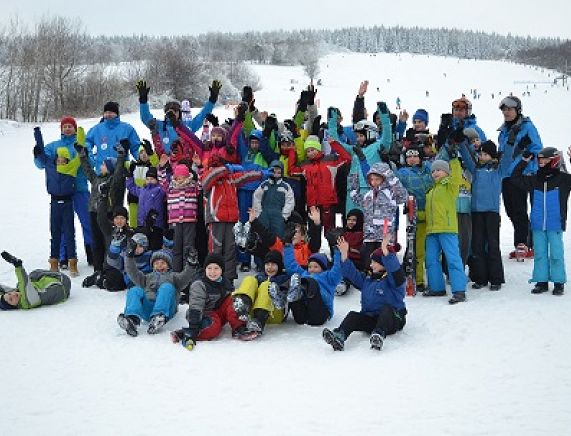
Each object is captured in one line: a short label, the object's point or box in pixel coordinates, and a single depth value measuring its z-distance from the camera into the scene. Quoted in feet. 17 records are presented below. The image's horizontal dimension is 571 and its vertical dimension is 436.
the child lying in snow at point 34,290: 22.07
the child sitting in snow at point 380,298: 18.11
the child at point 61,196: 26.91
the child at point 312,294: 19.42
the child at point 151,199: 25.11
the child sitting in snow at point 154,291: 19.35
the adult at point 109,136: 27.96
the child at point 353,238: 23.53
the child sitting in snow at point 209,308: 18.51
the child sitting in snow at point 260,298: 18.84
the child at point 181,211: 23.66
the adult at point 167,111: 26.37
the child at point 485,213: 22.90
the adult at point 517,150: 23.91
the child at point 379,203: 22.29
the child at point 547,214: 21.39
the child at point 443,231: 21.65
